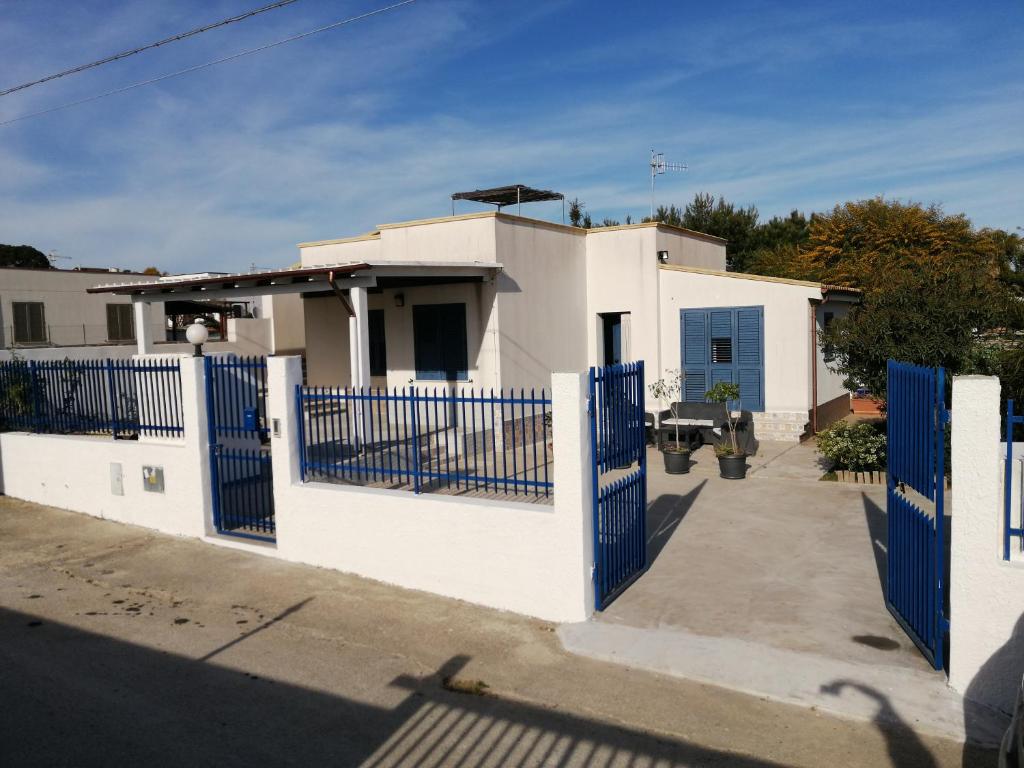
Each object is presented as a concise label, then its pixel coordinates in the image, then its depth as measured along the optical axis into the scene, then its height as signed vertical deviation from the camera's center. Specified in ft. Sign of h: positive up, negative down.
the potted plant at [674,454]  39.93 -6.52
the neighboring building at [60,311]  78.33 +3.54
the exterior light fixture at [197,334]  33.35 +0.29
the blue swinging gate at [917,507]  16.71 -4.41
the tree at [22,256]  169.68 +19.85
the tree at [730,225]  128.98 +16.11
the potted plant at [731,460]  37.70 -6.52
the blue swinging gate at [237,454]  29.30 -4.26
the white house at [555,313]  47.52 +0.97
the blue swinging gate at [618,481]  21.43 -4.46
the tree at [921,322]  32.22 -0.21
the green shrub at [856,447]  36.55 -5.96
